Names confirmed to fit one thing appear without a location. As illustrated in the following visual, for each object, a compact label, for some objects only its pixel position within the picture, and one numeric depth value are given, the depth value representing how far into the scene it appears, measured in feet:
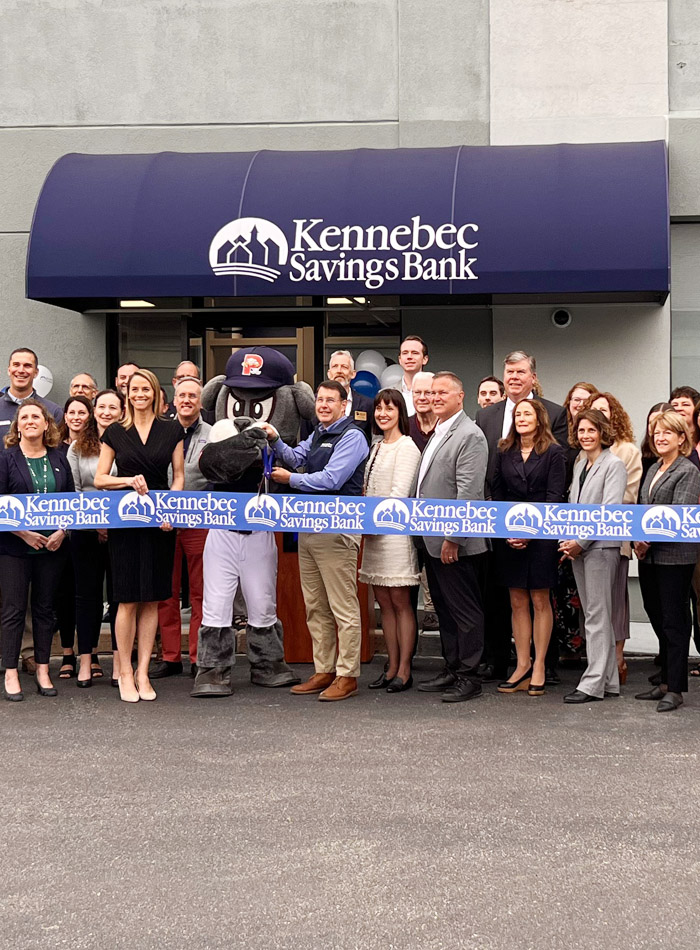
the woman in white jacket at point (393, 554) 26.66
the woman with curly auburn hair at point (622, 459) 26.81
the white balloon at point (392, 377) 37.43
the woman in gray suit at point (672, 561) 25.13
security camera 38.18
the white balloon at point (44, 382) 39.22
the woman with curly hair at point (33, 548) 26.81
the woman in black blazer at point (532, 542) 26.32
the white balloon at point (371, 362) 38.40
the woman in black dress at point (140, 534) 26.35
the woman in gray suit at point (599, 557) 25.90
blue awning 33.86
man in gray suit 26.00
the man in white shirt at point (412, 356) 30.98
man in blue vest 25.93
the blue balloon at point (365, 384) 36.70
